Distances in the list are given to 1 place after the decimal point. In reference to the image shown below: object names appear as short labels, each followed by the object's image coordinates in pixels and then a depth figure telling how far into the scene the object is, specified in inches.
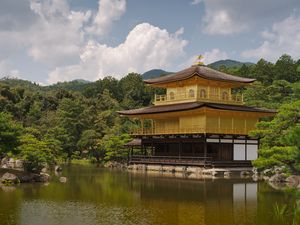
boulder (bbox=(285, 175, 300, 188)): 1147.7
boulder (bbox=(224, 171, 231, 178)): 1477.5
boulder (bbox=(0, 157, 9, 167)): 1556.6
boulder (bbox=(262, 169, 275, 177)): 1307.2
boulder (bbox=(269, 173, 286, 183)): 1266.0
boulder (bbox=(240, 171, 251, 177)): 1502.5
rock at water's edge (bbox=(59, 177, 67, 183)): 1232.5
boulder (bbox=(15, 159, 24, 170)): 1505.9
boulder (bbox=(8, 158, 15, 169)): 1525.3
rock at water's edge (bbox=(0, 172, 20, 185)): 1101.7
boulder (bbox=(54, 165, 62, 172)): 1588.3
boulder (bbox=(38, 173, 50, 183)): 1192.8
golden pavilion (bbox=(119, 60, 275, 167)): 1617.9
